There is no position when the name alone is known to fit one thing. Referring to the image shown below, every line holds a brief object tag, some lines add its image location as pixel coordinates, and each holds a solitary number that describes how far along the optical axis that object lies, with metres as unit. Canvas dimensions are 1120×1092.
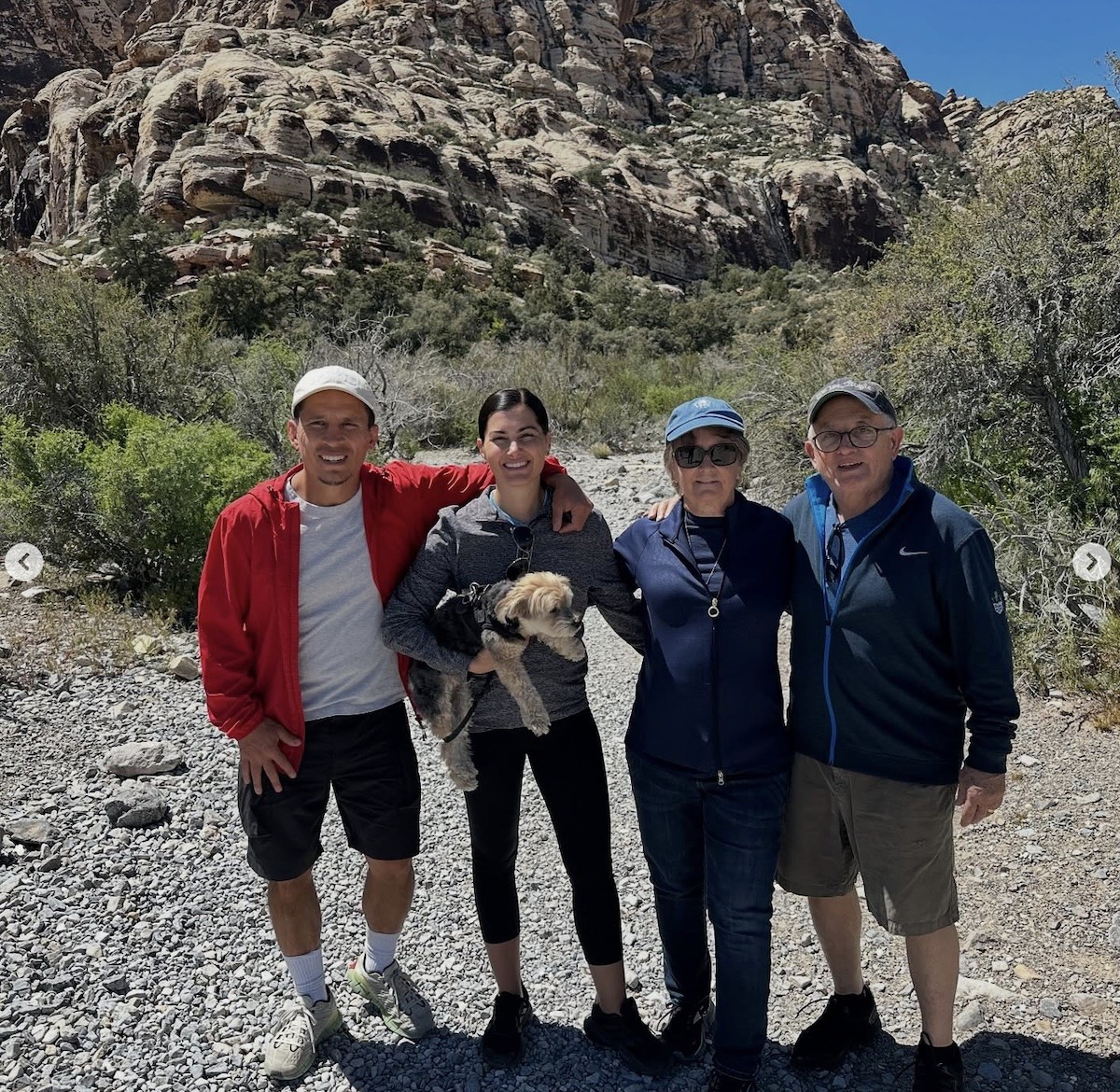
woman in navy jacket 1.92
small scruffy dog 1.85
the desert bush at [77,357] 8.27
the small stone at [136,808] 3.43
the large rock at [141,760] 3.84
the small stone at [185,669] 4.99
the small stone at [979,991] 2.49
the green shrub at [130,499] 5.93
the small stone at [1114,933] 2.66
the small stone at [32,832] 3.22
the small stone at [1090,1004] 2.38
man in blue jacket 1.78
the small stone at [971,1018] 2.38
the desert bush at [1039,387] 4.83
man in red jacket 2.08
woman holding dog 2.02
